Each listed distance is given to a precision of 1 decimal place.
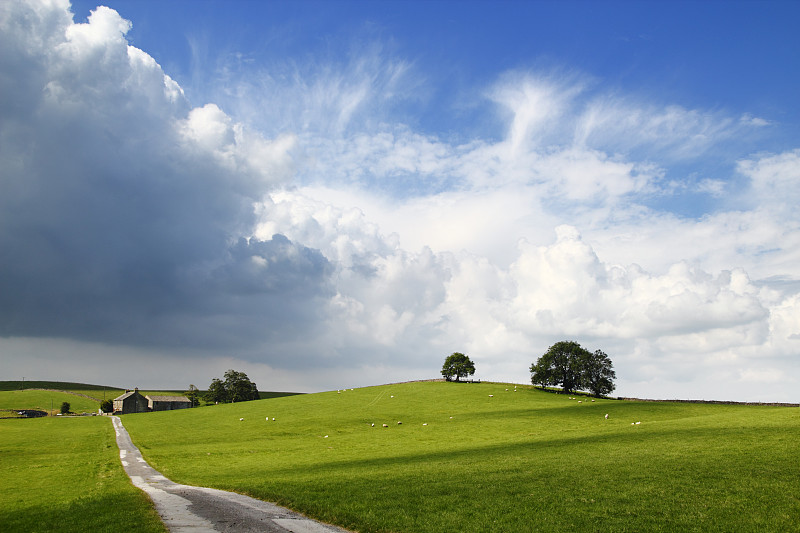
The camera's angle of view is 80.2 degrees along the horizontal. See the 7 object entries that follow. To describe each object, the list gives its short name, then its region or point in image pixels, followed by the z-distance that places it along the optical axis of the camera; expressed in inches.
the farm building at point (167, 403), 5890.8
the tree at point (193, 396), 6328.7
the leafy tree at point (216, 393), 6092.5
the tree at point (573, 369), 4242.1
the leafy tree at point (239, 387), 6067.9
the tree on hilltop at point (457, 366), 4972.9
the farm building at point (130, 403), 5634.8
